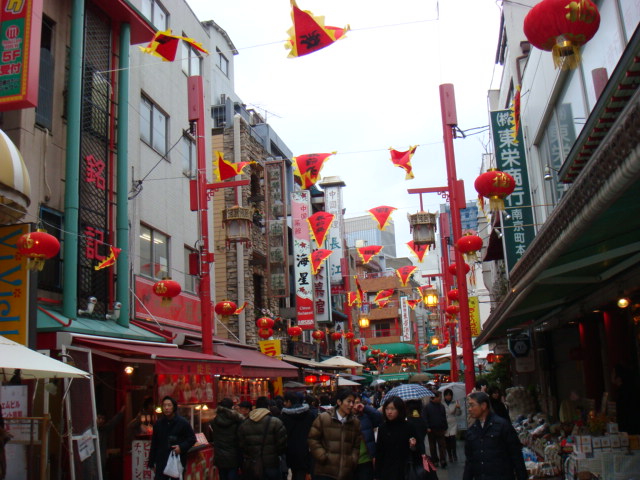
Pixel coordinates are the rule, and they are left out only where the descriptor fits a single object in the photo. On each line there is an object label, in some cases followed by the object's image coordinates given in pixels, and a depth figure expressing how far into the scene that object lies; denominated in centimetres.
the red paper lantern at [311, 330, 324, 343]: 3166
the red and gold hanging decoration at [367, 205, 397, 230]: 2733
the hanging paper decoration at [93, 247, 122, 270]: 1415
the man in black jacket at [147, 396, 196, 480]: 946
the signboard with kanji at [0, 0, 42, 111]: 1153
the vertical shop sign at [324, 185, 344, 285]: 4772
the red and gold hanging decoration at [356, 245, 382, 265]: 3740
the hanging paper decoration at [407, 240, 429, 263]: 2987
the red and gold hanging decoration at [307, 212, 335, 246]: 2981
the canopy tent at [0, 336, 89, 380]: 833
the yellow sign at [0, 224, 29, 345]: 1166
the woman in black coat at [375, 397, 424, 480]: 779
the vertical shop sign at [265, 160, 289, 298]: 2828
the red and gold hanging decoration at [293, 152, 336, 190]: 2153
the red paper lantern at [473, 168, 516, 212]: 1041
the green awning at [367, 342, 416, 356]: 6084
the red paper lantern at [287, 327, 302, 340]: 2780
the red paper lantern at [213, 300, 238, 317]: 1950
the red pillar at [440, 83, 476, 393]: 1494
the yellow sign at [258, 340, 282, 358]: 2514
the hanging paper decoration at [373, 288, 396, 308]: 4554
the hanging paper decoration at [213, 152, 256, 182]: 1972
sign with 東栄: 1703
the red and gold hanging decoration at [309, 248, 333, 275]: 3080
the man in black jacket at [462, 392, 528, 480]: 643
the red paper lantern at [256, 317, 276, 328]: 2366
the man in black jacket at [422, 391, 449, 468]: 1520
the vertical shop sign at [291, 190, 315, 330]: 3209
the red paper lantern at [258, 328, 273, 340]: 2394
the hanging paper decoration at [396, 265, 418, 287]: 3831
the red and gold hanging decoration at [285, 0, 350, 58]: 1209
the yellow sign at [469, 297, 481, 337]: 3478
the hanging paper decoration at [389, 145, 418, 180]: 2030
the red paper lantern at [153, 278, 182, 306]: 1567
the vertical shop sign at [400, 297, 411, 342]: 6562
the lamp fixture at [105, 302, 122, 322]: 1514
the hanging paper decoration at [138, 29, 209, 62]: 1372
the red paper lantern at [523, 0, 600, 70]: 686
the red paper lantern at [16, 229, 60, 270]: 1088
